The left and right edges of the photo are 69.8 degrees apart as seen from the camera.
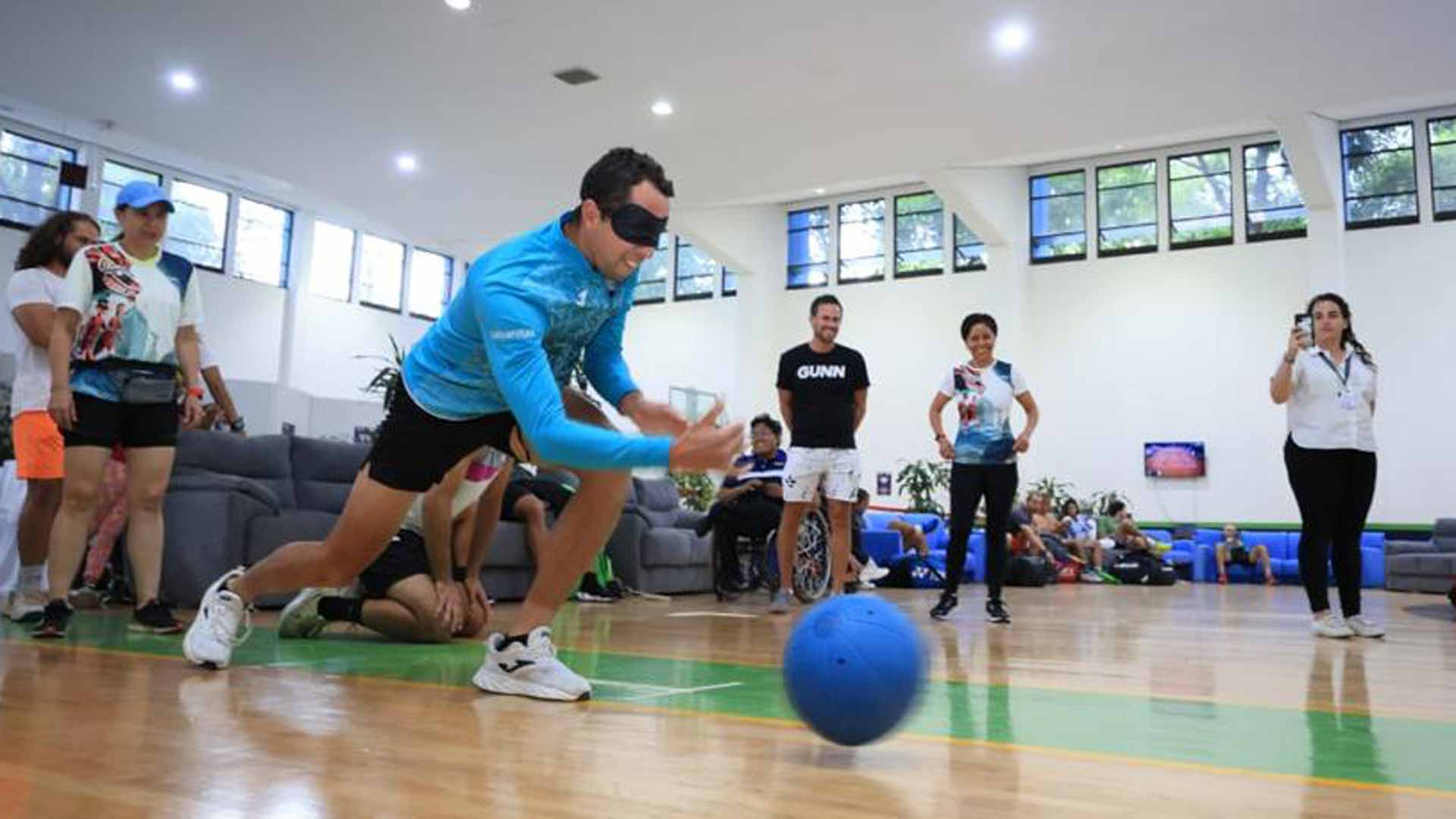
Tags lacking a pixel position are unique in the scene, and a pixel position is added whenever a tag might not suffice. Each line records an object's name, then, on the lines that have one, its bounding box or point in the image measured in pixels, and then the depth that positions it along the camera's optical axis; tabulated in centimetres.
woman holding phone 485
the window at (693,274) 2312
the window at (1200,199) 1784
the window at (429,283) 2391
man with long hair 400
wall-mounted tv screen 1753
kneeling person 383
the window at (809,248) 2162
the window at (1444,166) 1627
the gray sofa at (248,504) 536
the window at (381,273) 2291
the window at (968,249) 1973
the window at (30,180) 1703
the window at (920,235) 2031
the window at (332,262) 2191
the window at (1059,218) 1911
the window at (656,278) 2370
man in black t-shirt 610
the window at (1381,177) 1655
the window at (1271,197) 1723
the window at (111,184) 1819
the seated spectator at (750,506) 776
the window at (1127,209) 1850
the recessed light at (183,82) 1363
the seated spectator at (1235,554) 1492
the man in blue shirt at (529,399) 223
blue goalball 192
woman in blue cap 370
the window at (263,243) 2045
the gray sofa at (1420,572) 775
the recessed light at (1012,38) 1130
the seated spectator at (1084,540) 1351
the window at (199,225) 1928
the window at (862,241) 2098
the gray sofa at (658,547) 778
